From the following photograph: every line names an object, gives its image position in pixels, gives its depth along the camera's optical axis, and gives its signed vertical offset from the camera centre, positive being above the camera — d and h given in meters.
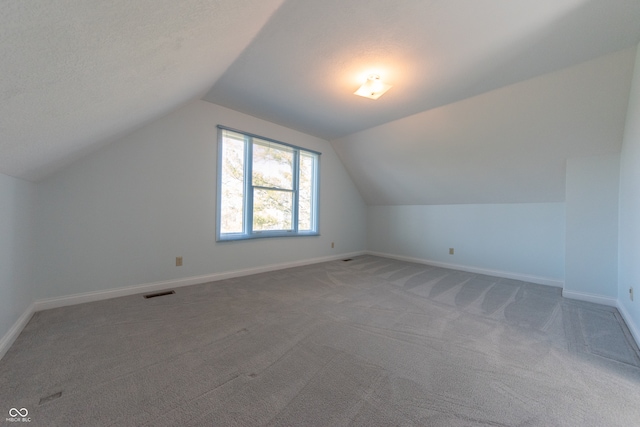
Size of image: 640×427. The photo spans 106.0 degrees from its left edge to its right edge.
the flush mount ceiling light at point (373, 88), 2.44 +1.28
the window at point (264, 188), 3.47 +0.36
